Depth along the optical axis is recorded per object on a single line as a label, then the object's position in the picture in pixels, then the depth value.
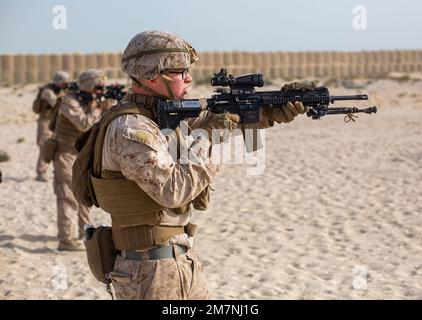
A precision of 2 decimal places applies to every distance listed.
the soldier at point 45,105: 19.18
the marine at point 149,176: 5.37
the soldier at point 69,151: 13.16
